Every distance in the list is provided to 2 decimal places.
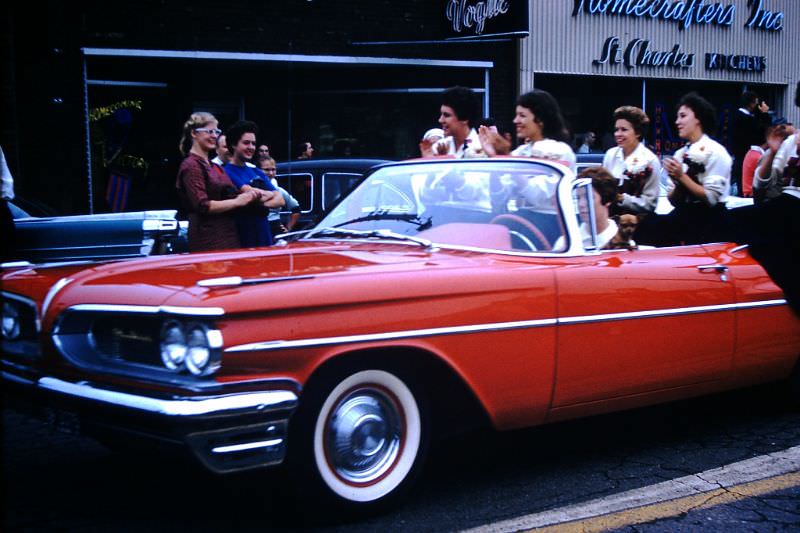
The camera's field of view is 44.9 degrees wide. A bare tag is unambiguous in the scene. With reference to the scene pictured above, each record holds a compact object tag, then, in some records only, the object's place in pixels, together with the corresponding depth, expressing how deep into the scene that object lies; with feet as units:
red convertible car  11.25
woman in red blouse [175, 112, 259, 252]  20.36
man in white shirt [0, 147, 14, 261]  20.85
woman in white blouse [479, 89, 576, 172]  19.21
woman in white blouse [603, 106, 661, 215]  20.16
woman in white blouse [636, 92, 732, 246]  18.88
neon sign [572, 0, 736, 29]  55.06
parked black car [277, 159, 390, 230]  31.14
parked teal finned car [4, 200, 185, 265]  22.97
